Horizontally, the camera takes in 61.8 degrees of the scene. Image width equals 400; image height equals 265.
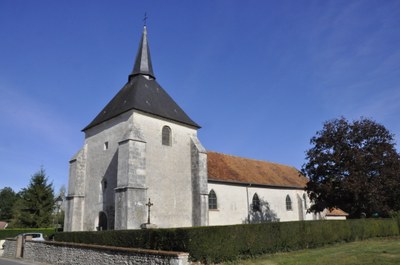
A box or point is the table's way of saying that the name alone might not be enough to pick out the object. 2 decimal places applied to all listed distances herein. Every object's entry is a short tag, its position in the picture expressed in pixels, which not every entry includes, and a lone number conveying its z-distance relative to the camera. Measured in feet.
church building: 64.59
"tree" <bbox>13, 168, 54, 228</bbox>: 113.91
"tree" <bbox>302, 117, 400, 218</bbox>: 61.57
